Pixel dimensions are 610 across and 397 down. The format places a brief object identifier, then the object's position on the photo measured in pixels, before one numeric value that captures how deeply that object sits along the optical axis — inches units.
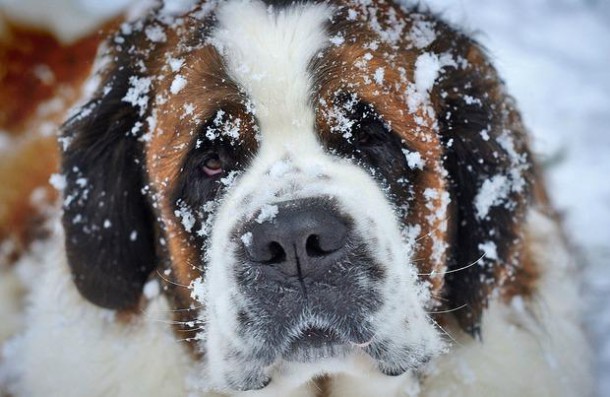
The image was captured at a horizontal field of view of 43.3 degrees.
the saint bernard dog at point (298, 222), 78.8
